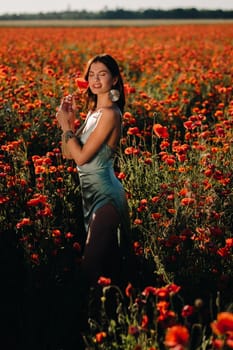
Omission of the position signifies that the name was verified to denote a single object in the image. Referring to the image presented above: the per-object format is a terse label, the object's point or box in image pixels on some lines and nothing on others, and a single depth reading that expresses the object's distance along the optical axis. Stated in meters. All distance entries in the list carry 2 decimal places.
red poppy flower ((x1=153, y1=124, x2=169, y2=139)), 6.36
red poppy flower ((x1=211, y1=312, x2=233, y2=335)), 3.23
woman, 5.61
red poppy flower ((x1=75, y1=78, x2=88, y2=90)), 5.92
